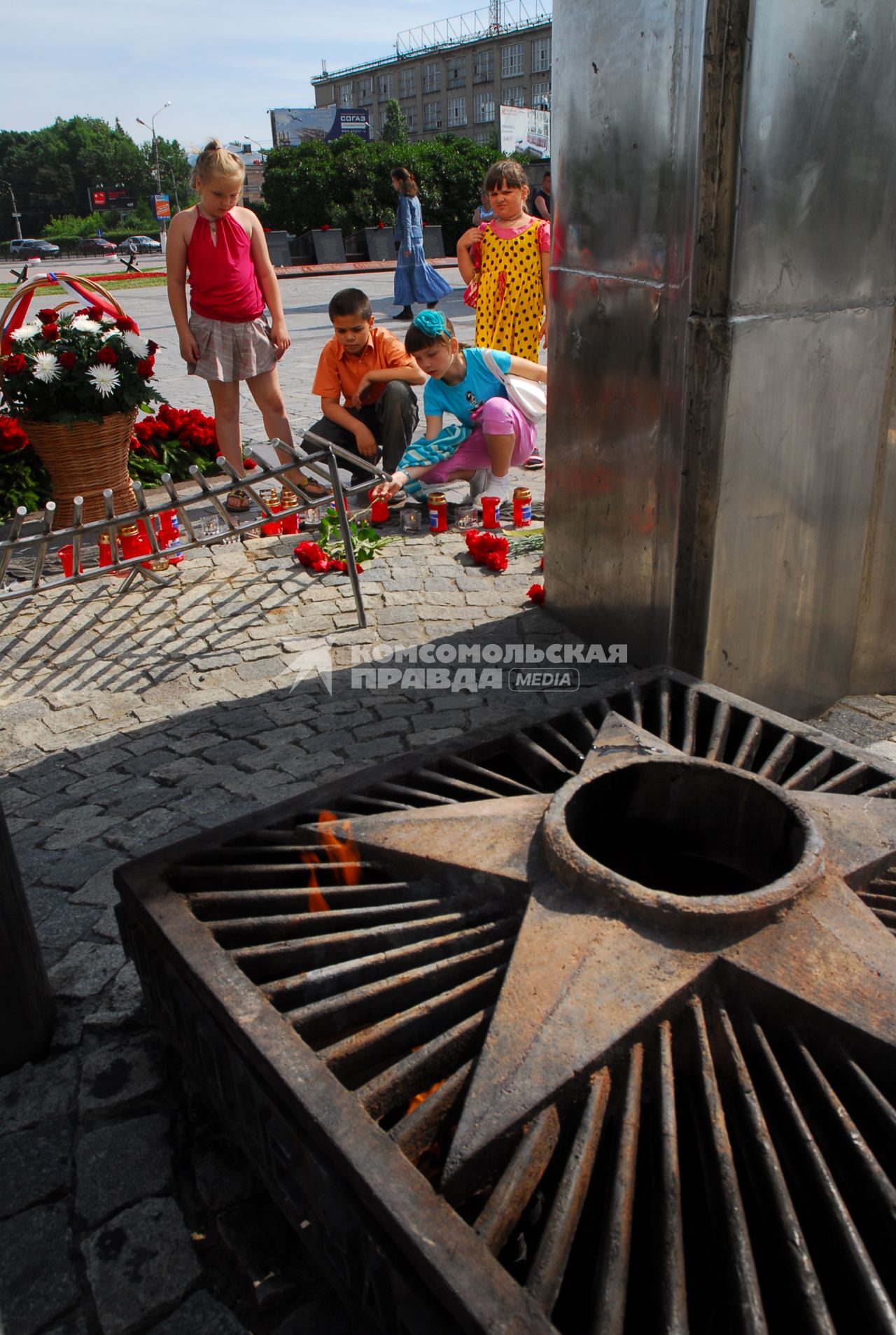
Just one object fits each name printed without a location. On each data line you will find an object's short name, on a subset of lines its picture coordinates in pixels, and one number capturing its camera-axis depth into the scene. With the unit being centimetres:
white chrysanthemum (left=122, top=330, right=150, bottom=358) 603
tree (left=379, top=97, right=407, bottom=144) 4822
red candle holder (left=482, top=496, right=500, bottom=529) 575
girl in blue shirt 576
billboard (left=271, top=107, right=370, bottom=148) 5881
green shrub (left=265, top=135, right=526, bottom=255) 2634
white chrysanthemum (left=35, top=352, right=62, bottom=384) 550
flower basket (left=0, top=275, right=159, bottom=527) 563
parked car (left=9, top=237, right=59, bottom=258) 4525
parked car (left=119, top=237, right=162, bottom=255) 4622
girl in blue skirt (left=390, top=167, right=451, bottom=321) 1279
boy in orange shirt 629
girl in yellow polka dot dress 661
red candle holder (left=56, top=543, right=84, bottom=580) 481
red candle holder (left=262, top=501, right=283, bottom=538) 599
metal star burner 133
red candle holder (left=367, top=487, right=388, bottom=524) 603
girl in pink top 556
